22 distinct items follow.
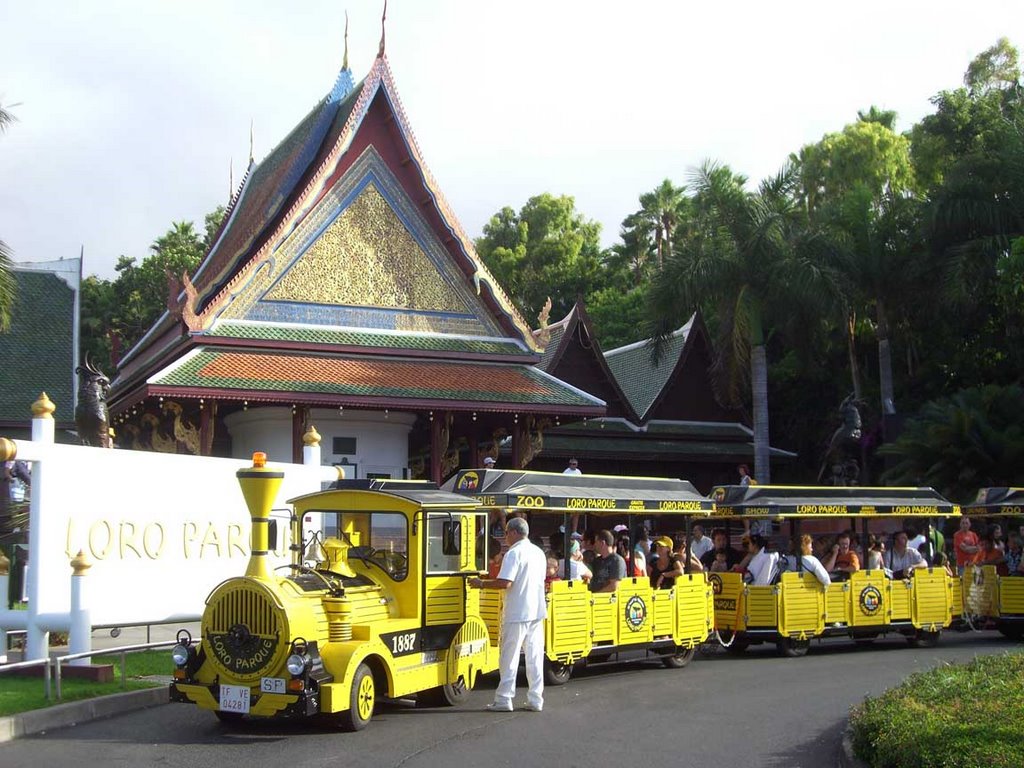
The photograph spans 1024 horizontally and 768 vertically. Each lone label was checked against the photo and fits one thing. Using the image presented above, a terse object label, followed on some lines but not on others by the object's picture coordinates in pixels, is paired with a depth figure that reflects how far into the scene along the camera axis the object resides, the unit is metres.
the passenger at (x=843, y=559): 15.30
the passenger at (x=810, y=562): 14.64
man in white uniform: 10.26
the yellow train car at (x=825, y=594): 14.50
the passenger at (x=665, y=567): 13.77
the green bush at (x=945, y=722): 6.70
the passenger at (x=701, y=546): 16.69
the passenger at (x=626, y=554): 13.48
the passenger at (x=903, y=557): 16.28
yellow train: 8.90
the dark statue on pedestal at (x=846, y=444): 26.95
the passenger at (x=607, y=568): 12.81
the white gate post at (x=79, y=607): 11.02
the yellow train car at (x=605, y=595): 11.86
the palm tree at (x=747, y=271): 29.02
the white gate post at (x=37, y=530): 11.20
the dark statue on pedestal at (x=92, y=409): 16.92
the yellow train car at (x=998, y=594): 16.39
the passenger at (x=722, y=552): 15.74
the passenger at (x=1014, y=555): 16.78
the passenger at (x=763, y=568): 14.58
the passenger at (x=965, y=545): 17.86
